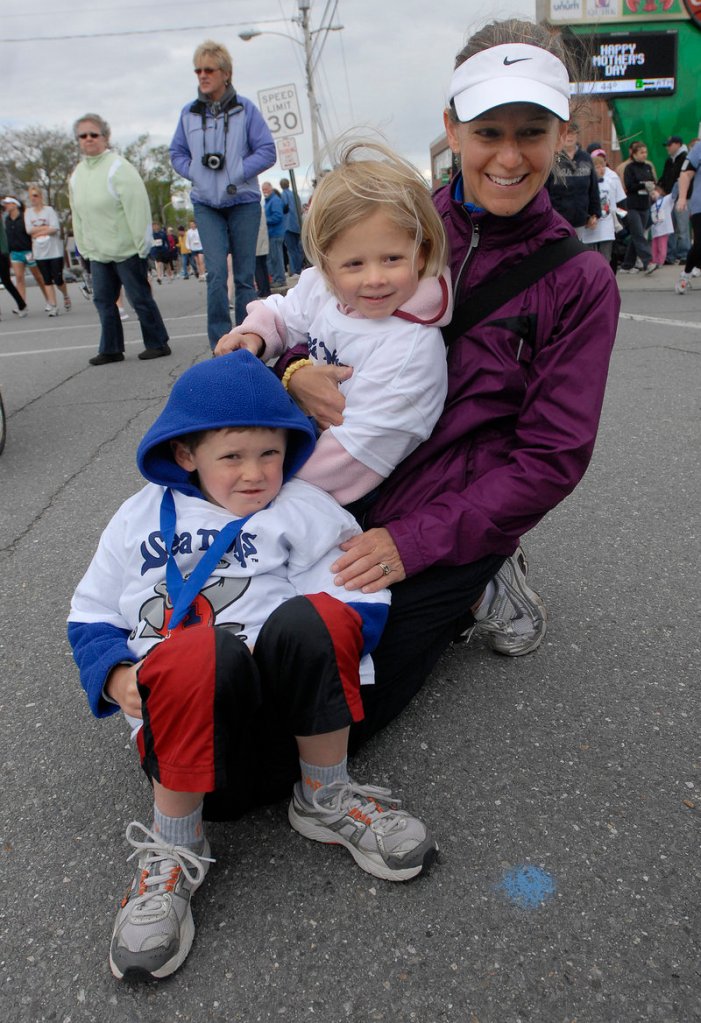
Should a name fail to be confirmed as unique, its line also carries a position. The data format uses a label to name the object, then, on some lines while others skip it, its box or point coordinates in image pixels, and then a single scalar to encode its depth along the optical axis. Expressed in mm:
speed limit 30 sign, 14180
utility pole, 23725
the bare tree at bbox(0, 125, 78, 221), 47844
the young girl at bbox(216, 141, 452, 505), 1856
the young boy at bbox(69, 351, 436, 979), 1477
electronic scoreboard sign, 14969
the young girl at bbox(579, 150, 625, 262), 9523
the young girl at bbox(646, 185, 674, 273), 12594
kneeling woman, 1825
